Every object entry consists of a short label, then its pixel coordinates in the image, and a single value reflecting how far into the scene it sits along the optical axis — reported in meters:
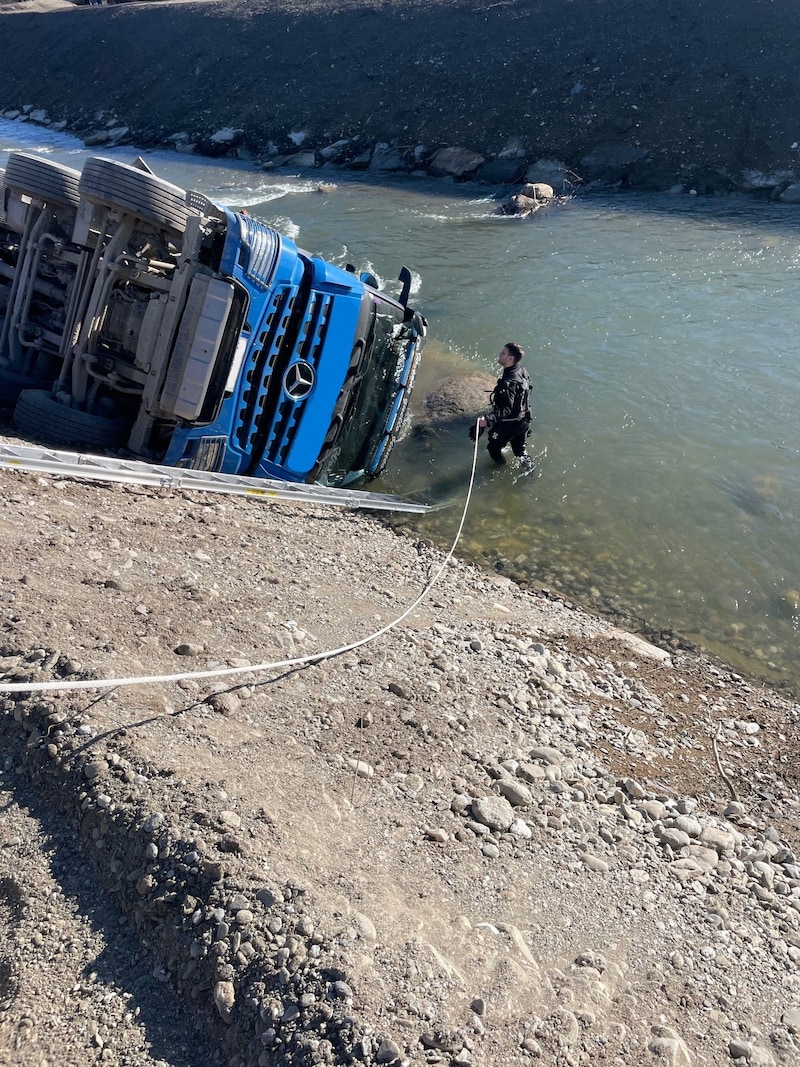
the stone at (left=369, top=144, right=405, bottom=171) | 28.27
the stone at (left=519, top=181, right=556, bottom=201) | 23.64
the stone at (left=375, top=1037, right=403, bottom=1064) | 3.29
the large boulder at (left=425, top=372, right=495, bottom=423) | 12.48
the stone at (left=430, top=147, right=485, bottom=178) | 26.95
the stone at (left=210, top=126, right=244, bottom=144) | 32.47
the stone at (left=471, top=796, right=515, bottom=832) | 4.90
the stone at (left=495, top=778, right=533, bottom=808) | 5.16
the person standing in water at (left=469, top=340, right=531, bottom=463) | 10.07
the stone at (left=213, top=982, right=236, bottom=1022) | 3.37
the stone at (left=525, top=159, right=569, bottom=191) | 25.09
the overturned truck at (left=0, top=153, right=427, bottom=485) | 7.41
